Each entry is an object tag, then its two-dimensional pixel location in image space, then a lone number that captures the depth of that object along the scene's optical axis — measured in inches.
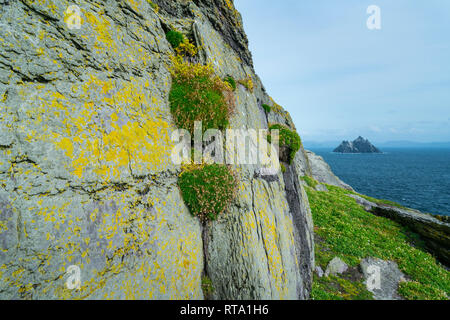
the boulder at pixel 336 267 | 464.9
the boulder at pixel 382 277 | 422.6
